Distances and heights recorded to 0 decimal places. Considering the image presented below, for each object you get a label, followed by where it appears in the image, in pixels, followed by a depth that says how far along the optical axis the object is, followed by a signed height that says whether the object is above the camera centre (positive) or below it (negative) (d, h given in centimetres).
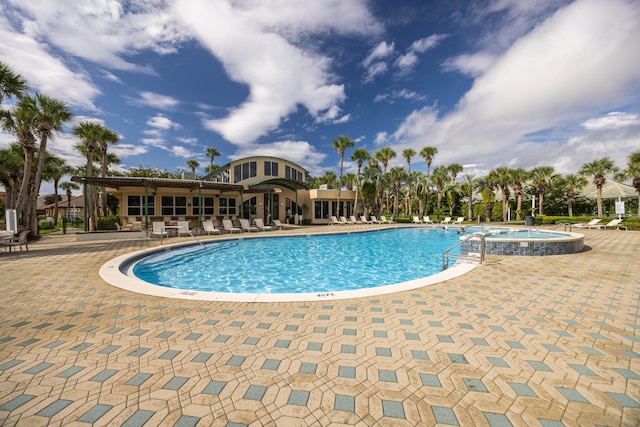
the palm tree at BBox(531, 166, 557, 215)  3134 +408
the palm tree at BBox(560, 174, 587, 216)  3216 +318
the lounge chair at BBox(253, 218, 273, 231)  1948 -86
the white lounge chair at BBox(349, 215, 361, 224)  2758 -74
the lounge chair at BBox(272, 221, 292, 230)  2086 -93
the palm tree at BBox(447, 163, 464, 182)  3612 +610
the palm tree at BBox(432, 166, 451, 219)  3559 +476
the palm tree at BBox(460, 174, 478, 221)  3450 +344
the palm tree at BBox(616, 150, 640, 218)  2311 +352
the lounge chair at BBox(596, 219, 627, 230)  1972 -130
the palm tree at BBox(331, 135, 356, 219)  2847 +780
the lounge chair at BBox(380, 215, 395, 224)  3000 -100
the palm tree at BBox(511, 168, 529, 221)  3247 +395
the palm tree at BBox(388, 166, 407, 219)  3409 +487
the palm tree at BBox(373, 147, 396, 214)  3231 +736
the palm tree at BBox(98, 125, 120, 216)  1977 +600
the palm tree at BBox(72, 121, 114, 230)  1803 +584
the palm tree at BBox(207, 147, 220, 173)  4235 +1048
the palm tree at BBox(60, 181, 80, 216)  4297 +556
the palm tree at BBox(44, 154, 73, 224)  2464 +552
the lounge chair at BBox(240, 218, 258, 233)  1857 -79
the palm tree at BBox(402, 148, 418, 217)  3372 +768
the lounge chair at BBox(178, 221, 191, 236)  1536 -70
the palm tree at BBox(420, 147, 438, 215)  3344 +764
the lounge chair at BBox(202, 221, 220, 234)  1656 -78
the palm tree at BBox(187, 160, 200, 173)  4424 +916
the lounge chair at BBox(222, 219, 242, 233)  1787 -81
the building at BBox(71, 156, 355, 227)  1793 +175
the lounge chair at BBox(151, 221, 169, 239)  1398 -68
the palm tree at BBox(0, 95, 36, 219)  1330 +501
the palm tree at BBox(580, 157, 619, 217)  2741 +423
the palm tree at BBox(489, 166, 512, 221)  3281 +391
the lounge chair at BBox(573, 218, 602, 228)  2057 -132
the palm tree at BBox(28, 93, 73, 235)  1395 +566
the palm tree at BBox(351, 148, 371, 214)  2994 +675
